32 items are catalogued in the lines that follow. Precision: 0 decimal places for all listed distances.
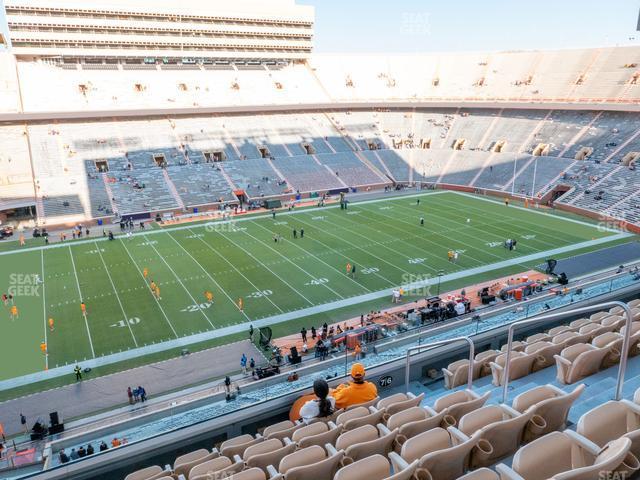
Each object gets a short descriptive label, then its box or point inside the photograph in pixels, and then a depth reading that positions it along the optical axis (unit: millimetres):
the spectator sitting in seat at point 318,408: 6629
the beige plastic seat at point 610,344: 7230
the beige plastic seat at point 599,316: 10242
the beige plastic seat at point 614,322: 8844
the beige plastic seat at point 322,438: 5754
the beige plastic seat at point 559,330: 9586
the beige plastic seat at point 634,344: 7250
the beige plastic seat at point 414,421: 5398
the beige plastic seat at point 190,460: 6168
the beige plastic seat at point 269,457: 5637
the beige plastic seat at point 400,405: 6440
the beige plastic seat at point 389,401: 6701
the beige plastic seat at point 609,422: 4477
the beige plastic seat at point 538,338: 9262
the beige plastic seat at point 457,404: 5742
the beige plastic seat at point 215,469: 5477
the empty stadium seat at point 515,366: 7628
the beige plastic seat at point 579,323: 9707
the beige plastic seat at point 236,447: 6473
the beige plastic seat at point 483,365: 8602
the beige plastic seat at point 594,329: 8562
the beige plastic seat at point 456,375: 8477
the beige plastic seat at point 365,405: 6875
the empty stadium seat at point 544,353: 7973
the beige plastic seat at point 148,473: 6098
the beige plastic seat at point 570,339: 8219
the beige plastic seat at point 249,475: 4969
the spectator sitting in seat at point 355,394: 6945
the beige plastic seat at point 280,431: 6730
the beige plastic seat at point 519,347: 8888
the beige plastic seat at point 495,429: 4855
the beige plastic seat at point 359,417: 6016
